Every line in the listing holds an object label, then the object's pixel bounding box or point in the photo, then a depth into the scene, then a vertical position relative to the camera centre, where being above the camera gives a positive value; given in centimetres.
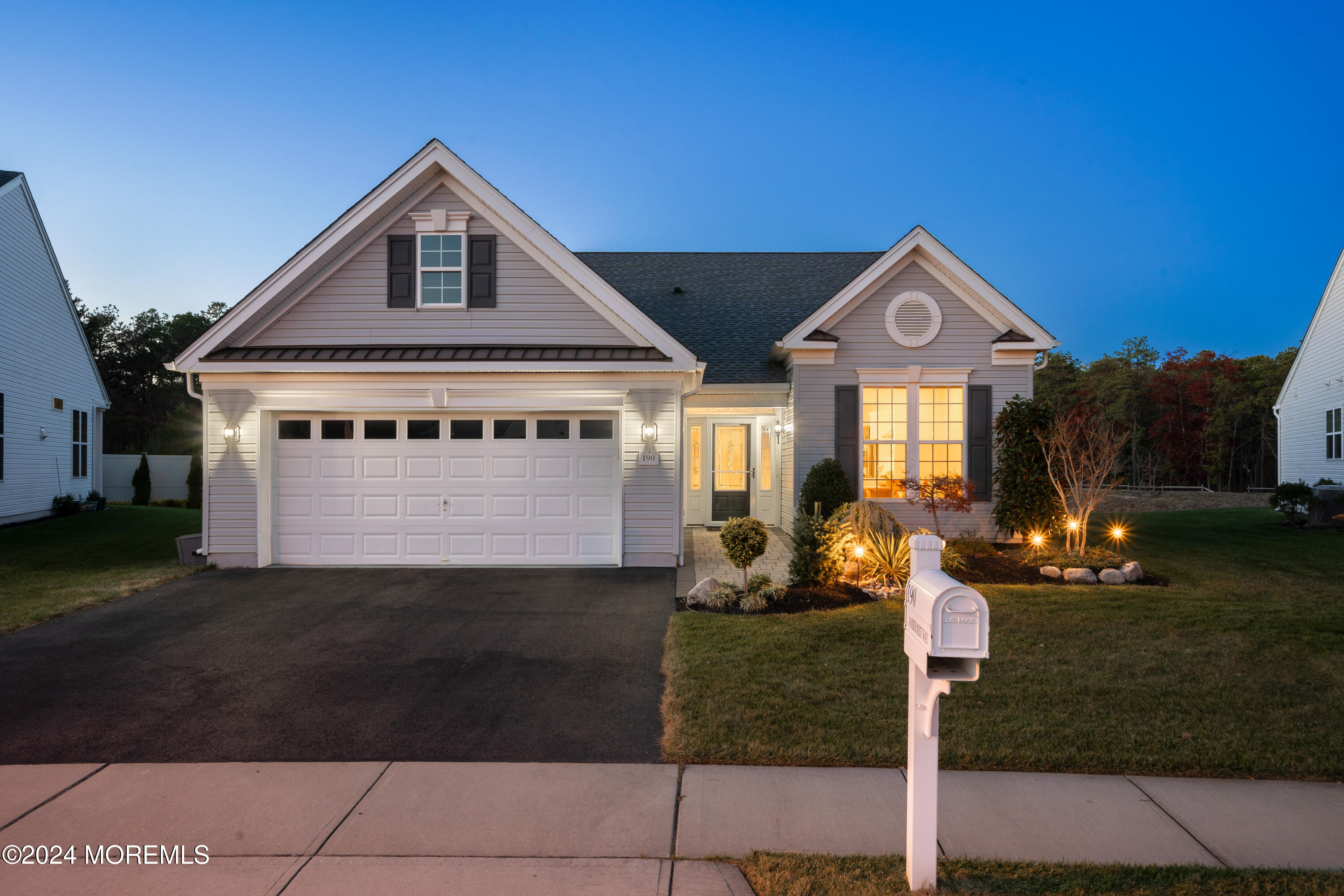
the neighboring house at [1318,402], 1689 +155
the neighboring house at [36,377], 1480 +188
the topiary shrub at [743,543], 776 -114
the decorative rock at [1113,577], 816 -164
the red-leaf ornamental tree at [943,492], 1021 -68
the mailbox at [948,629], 227 -66
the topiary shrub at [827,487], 1091 -63
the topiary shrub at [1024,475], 1073 -39
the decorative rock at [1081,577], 826 -165
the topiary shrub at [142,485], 2195 -129
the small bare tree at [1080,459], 923 -9
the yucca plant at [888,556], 788 -135
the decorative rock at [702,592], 734 -169
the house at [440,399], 952 +79
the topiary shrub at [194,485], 2181 -129
